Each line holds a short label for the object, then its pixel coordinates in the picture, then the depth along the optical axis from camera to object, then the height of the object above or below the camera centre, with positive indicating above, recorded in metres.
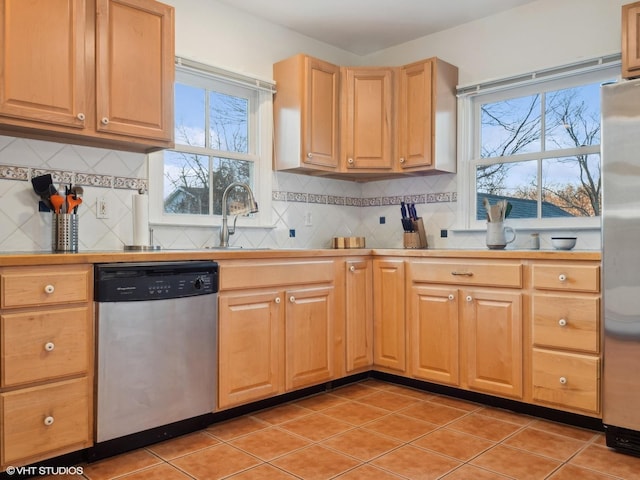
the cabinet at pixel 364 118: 3.50 +0.82
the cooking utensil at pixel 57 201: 2.44 +0.16
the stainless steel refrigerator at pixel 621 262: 2.25 -0.12
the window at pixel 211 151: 3.14 +0.55
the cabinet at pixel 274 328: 2.56 -0.50
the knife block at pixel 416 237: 3.69 -0.01
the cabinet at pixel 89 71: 2.21 +0.76
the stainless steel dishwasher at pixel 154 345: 2.11 -0.48
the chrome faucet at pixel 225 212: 3.13 +0.14
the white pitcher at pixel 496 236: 3.22 -0.01
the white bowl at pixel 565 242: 2.84 -0.04
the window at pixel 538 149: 3.19 +0.57
